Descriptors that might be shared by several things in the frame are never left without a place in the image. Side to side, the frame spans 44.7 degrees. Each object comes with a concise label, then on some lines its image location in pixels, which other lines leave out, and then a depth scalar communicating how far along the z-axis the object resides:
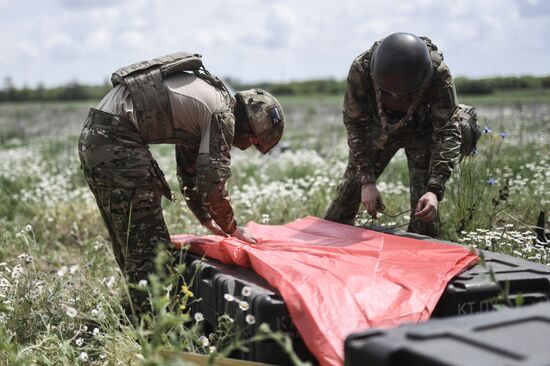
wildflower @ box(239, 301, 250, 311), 3.09
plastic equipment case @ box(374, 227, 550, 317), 3.30
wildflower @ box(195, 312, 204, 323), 3.02
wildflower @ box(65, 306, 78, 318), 2.92
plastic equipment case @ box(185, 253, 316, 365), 3.10
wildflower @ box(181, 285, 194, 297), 3.16
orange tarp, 3.02
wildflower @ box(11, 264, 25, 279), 4.07
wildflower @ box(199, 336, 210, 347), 3.15
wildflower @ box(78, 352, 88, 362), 3.22
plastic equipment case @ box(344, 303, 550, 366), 1.91
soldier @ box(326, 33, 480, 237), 4.36
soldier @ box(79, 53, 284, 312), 4.16
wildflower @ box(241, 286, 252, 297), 3.17
